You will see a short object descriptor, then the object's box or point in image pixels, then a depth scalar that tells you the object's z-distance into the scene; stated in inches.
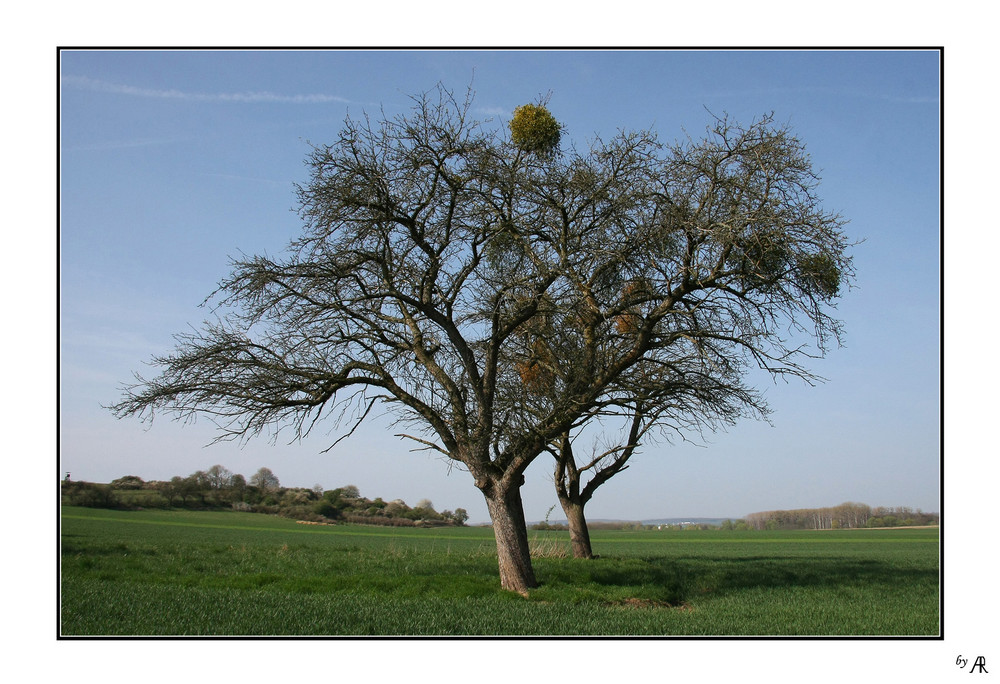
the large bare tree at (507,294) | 481.1
